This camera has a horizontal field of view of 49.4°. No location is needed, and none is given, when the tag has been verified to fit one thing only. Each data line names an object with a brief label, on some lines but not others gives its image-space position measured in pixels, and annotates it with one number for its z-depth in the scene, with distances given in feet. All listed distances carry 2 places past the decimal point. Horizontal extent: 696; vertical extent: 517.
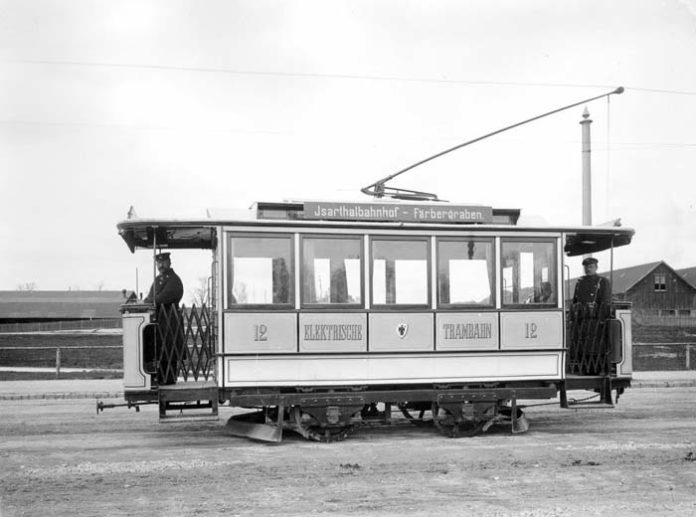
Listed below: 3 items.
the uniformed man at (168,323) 33.01
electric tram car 32.24
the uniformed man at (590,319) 36.68
